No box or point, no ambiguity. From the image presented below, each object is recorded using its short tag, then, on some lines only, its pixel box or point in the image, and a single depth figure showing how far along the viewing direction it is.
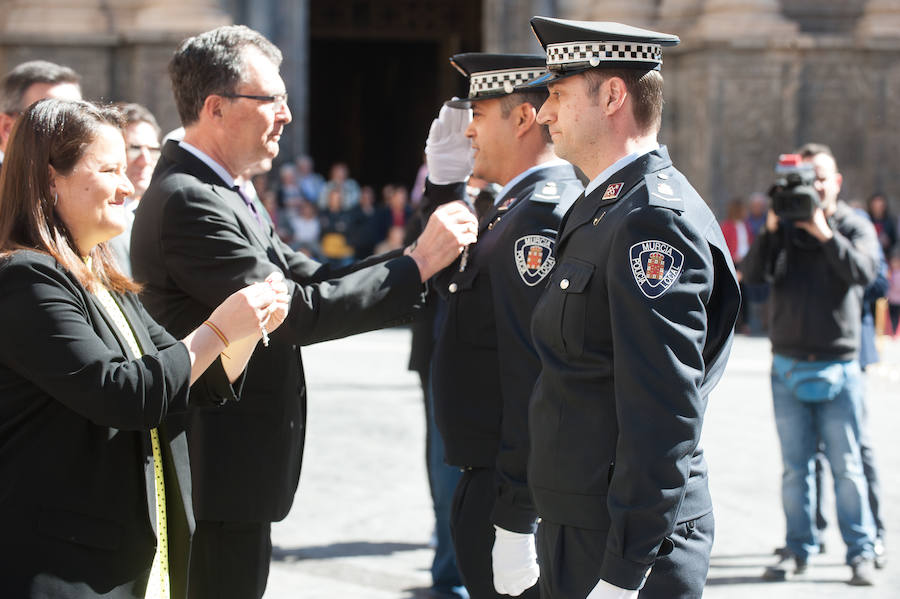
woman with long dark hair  2.55
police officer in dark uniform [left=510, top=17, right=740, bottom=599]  2.53
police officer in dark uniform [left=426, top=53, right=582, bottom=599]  3.42
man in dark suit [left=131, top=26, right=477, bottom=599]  3.41
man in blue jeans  5.59
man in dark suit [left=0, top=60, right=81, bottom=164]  5.14
